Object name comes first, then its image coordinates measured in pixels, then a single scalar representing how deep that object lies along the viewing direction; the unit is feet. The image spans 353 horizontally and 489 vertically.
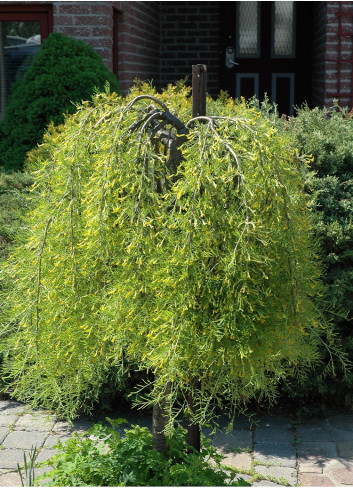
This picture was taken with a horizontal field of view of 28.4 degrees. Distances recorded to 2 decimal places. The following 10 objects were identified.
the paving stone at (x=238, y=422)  15.35
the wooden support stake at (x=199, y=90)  9.82
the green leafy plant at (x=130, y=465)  10.19
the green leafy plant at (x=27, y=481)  10.57
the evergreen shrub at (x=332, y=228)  15.21
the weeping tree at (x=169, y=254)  8.18
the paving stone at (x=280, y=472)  12.94
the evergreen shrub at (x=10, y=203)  17.06
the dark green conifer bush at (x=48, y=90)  22.63
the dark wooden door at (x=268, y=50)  36.35
